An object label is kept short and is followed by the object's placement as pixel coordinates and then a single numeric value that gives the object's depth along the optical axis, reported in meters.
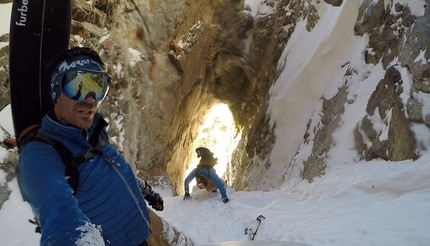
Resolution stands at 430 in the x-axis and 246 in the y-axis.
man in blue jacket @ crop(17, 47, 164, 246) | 1.31
